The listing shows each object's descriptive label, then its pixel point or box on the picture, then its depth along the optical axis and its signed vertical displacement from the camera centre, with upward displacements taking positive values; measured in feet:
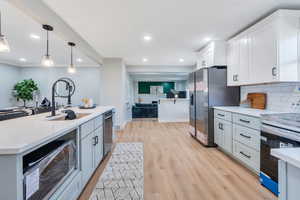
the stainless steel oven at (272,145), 4.04 -1.77
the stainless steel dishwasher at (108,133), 7.36 -2.15
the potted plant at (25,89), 15.78 +1.22
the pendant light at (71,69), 8.36 +2.02
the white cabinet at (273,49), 5.59 +2.39
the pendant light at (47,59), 6.20 +1.98
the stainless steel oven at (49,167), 2.67 -1.78
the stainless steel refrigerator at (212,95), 8.79 +0.22
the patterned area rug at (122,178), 4.76 -3.64
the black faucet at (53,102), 5.24 -0.17
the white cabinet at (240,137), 5.63 -2.08
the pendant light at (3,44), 4.51 +1.98
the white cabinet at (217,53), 9.01 +3.30
